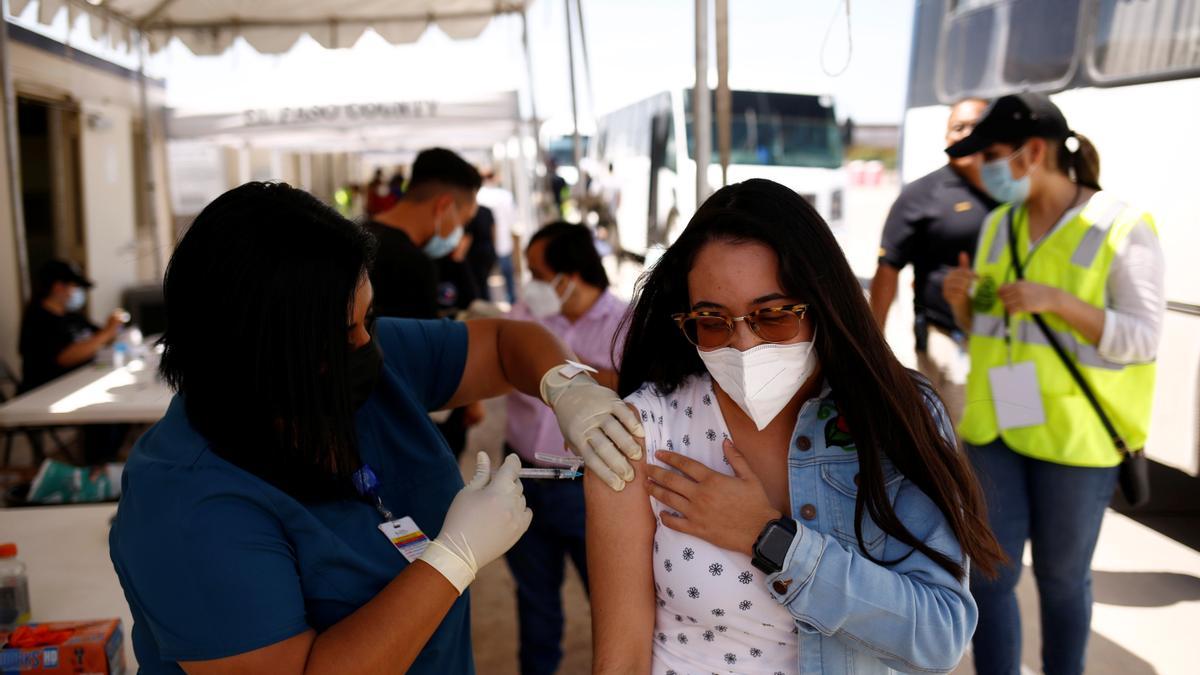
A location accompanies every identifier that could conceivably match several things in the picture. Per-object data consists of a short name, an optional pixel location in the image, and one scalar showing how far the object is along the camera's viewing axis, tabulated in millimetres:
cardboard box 1447
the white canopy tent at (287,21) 6277
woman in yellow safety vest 2131
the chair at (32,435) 4344
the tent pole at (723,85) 2383
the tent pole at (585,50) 5832
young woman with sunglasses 1122
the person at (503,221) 9195
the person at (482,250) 7009
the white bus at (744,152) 10094
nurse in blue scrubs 1042
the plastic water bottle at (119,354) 4684
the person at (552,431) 2523
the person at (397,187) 7145
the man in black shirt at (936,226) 2980
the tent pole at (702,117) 2504
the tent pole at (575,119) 6215
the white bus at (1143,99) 3227
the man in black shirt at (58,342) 4613
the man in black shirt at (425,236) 3139
